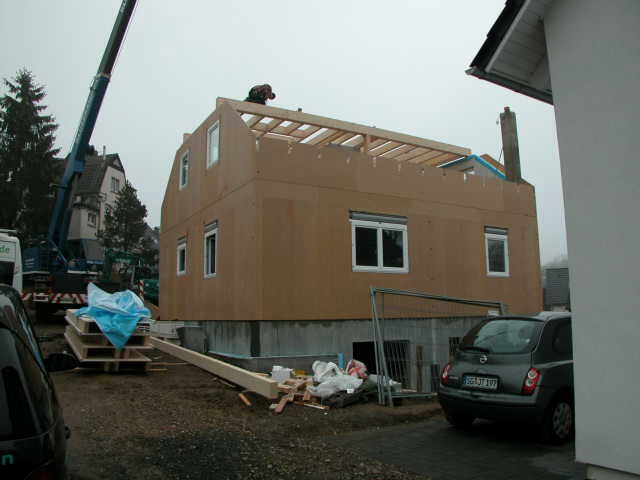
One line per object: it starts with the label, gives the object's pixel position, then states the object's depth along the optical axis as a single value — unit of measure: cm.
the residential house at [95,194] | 4419
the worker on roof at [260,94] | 1410
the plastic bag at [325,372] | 912
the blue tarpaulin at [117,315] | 964
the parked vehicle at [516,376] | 605
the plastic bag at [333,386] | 840
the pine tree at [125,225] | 4322
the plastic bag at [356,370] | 935
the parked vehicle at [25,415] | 226
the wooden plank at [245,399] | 814
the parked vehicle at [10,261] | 1487
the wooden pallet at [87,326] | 954
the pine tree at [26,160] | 3512
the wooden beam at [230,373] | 839
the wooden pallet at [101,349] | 969
